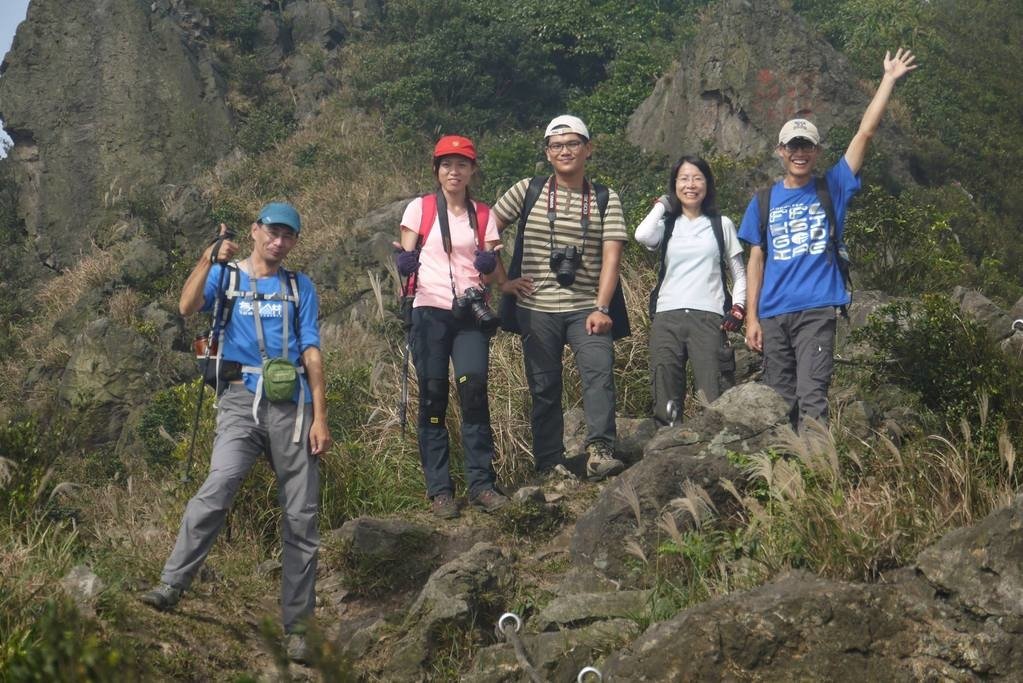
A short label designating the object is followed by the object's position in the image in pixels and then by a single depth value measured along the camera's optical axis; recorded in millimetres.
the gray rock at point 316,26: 29156
